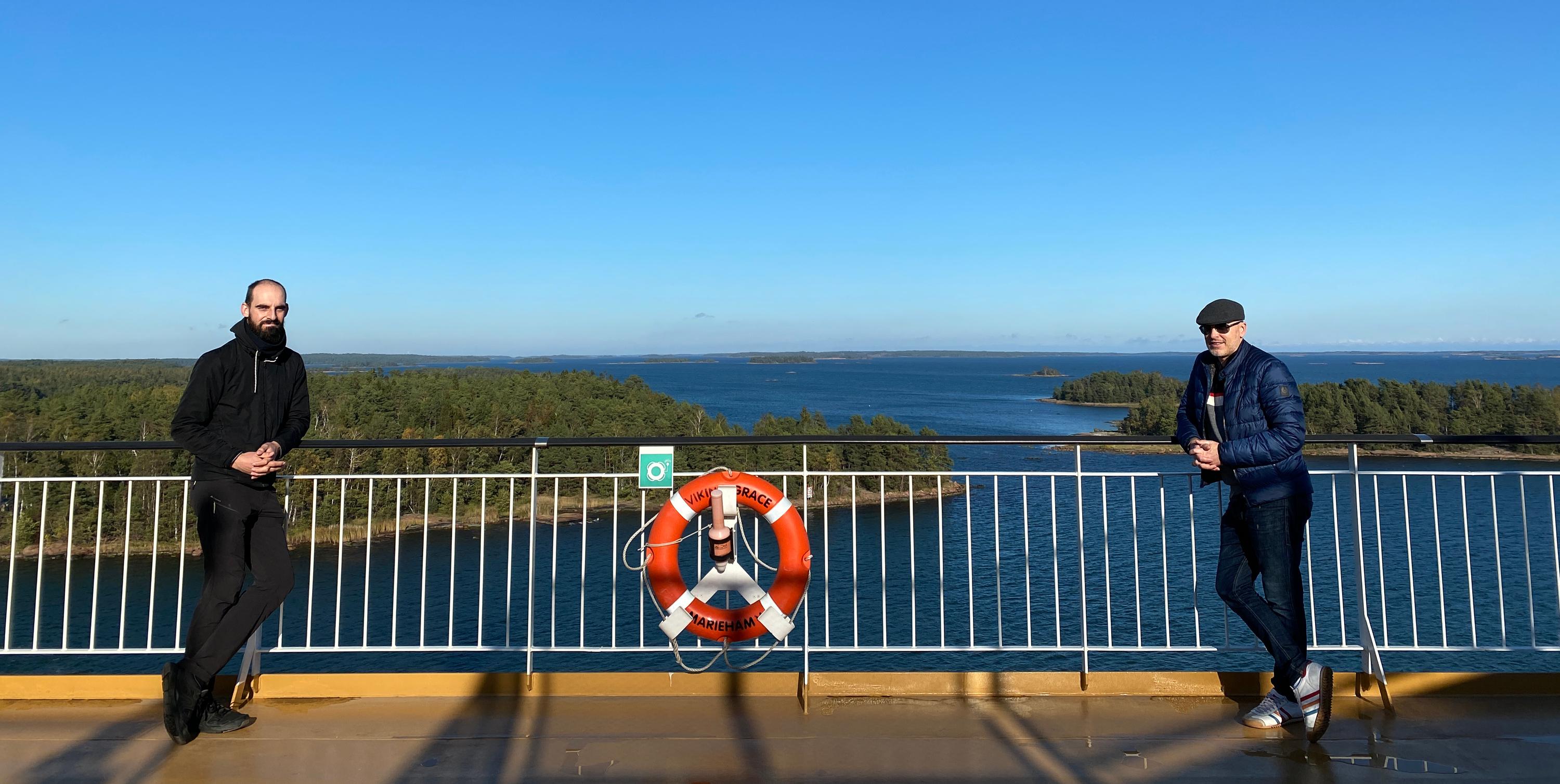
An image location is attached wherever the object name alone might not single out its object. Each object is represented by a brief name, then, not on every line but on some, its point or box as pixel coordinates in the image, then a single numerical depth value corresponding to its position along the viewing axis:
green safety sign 3.45
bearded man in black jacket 2.74
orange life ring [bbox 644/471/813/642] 3.22
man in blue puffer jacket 2.75
